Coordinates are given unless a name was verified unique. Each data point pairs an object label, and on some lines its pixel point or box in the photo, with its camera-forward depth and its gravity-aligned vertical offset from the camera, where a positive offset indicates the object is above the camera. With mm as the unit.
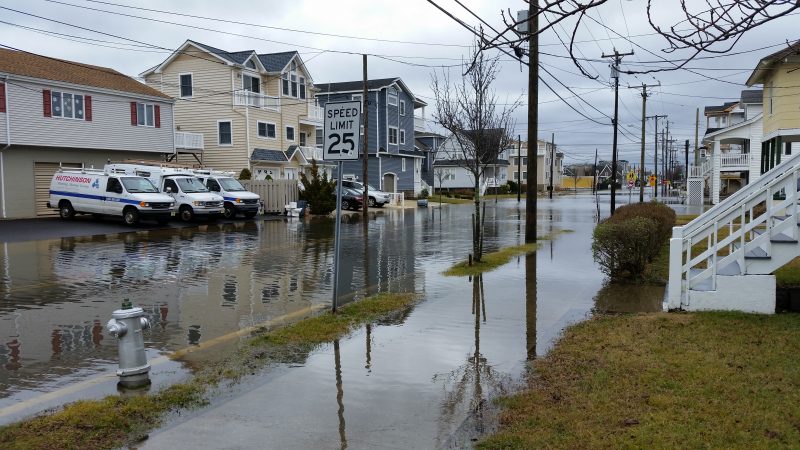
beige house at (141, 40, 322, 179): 41156 +5433
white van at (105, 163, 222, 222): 28156 -88
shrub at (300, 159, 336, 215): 34562 -493
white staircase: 8523 -1041
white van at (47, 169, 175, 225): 25547 -335
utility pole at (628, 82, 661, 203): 50206 +6120
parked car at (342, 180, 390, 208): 44278 -877
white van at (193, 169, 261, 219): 30453 -357
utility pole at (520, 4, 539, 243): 18420 +1432
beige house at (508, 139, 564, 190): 107500 +3485
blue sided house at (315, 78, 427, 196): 55906 +4799
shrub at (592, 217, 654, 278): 11820 -1153
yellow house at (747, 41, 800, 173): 27469 +3214
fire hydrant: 6238 -1524
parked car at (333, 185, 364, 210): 39656 -826
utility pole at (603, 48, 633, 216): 34700 +1278
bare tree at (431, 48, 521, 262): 16375 +1663
